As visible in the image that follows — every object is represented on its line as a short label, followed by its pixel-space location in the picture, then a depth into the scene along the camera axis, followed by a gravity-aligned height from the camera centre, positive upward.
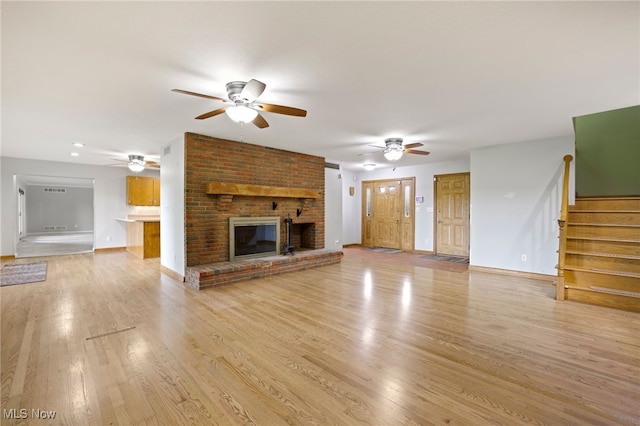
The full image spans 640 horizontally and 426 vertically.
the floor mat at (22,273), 4.57 -1.17
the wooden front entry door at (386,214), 8.38 -0.16
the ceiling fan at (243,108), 2.65 +1.01
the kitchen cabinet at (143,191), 8.07 +0.53
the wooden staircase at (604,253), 3.55 -0.62
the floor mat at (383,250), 7.91 -1.22
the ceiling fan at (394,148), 4.84 +1.07
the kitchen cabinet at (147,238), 6.71 -0.71
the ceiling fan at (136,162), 6.26 +1.06
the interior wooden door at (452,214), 6.98 -0.13
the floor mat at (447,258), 6.61 -1.21
